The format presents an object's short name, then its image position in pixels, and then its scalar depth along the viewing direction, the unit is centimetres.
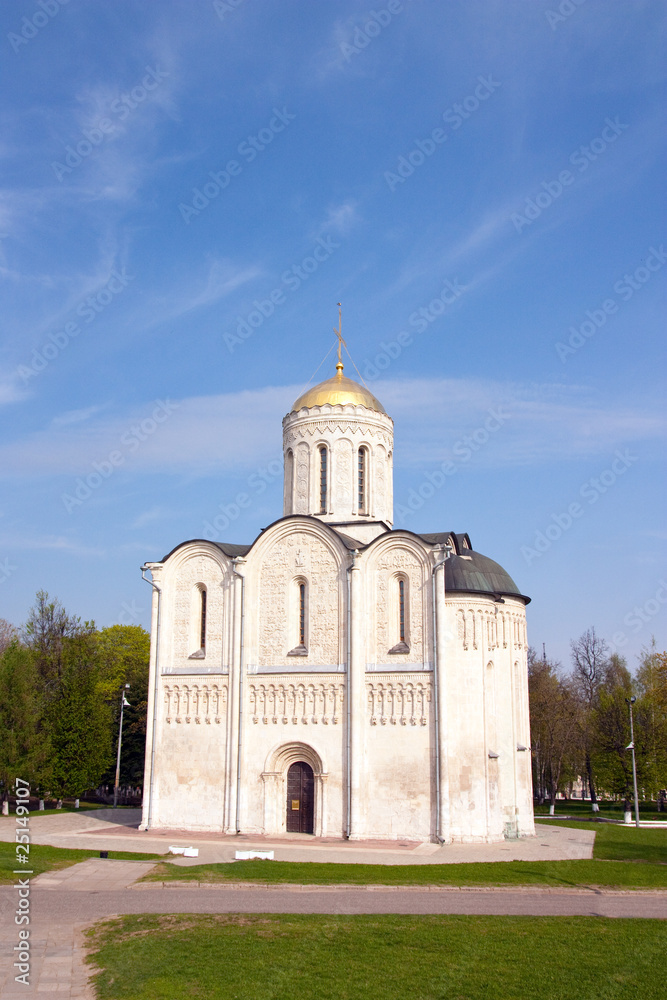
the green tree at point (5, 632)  5037
